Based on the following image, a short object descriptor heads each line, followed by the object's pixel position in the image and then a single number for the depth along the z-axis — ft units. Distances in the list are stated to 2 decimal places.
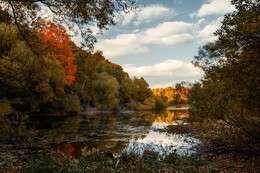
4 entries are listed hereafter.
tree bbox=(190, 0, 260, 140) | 31.48
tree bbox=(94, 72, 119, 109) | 239.71
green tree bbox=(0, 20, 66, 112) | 40.73
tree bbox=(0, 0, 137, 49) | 31.91
